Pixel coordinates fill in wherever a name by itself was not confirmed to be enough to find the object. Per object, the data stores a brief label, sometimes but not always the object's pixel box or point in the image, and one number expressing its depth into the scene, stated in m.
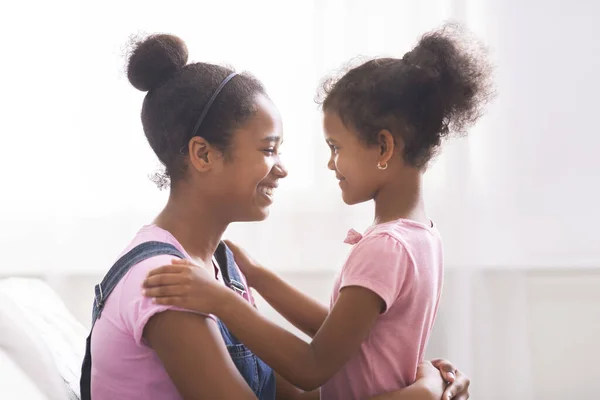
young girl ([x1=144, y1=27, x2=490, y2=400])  1.85
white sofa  1.89
